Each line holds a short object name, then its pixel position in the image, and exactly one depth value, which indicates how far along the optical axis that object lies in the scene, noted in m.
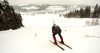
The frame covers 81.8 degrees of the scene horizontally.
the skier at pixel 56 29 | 4.96
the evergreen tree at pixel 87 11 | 56.92
